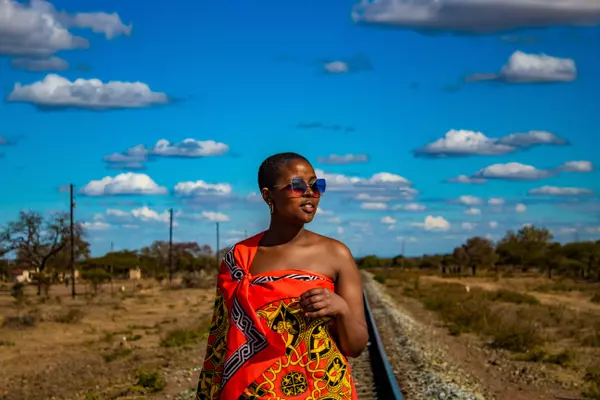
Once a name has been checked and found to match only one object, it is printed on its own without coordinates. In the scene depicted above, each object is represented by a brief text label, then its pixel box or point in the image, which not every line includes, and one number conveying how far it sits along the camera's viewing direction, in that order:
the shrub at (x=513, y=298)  35.87
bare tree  60.91
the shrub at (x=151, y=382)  12.18
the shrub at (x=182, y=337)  19.64
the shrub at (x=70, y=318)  29.57
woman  3.40
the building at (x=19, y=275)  85.51
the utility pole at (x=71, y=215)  47.18
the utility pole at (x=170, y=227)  72.75
